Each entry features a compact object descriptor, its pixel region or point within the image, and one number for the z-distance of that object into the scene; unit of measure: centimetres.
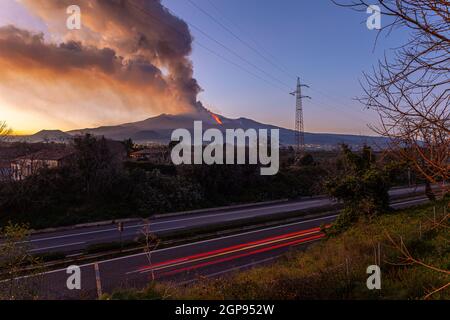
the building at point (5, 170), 2938
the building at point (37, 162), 3050
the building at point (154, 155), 4818
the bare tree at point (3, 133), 2695
